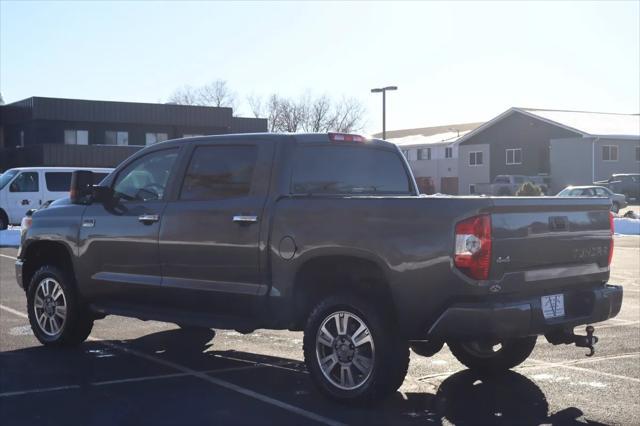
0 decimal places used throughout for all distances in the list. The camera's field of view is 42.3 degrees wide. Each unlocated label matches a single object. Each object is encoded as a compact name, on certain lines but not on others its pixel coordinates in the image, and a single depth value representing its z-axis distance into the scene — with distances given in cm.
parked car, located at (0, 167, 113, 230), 2622
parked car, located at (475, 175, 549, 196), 4797
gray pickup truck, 541
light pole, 3453
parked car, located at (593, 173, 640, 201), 4653
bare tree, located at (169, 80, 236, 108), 8985
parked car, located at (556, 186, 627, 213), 3766
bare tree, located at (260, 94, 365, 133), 7000
